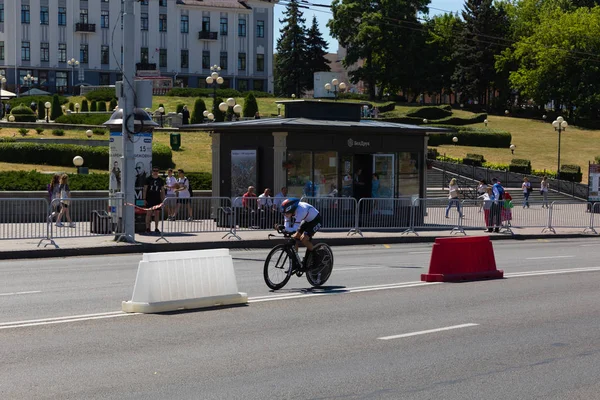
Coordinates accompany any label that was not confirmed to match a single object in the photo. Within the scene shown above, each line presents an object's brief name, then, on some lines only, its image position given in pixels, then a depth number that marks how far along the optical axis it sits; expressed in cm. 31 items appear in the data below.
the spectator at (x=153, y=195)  2597
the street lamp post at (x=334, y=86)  6108
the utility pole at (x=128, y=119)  2283
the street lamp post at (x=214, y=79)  6233
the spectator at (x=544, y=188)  5109
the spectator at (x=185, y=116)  6020
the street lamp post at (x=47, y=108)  6826
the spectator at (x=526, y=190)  4754
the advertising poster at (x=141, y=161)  2695
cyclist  1549
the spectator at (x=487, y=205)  3225
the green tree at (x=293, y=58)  11762
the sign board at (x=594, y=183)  4362
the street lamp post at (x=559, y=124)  5968
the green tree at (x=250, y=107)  6581
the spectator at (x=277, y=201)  2758
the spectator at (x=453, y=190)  3812
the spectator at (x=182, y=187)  3080
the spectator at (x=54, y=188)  2817
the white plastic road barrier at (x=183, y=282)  1277
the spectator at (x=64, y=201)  2393
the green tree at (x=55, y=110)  6875
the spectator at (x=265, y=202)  2734
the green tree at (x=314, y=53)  11800
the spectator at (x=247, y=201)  2745
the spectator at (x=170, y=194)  2608
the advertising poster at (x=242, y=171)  3063
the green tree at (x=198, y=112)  6247
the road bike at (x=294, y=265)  1540
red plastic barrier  1720
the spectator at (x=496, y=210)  3256
